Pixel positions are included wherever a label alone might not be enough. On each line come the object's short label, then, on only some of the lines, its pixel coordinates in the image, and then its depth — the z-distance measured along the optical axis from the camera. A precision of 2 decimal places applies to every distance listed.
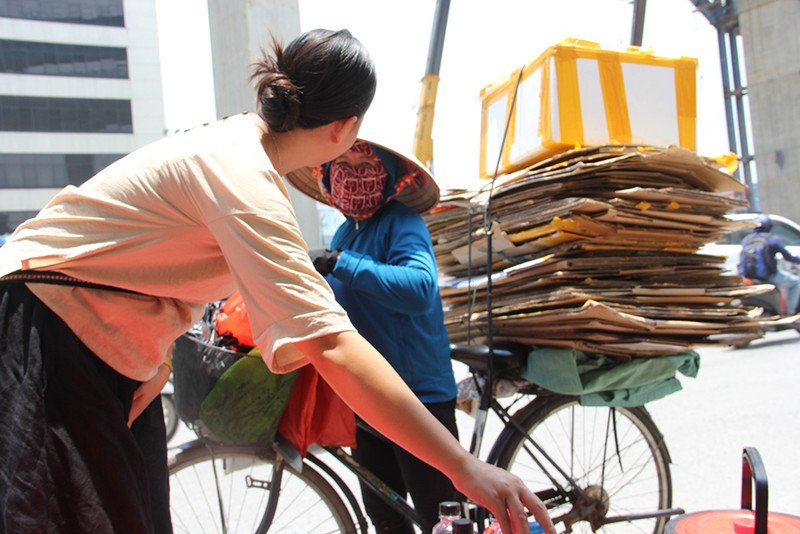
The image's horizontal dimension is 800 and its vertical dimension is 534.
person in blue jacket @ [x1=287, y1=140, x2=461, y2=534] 2.08
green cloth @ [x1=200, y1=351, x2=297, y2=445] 1.98
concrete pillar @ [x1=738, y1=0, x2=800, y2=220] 24.89
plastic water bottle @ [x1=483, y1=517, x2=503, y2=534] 1.27
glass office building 41.16
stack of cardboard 2.40
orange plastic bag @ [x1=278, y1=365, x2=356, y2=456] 2.09
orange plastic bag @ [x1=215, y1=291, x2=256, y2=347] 2.06
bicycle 2.19
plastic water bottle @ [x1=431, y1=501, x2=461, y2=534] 1.27
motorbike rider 8.82
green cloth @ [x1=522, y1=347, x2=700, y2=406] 2.46
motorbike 8.91
